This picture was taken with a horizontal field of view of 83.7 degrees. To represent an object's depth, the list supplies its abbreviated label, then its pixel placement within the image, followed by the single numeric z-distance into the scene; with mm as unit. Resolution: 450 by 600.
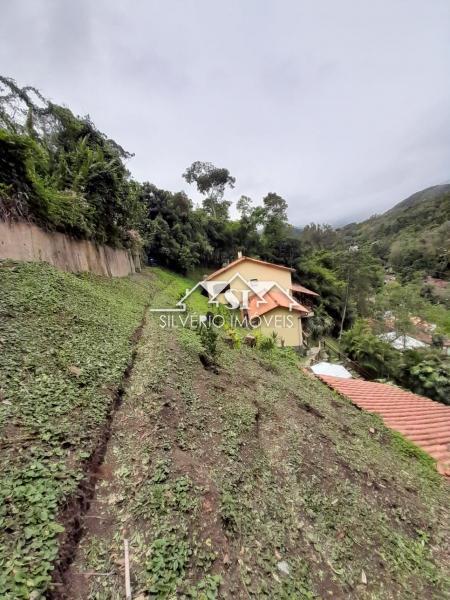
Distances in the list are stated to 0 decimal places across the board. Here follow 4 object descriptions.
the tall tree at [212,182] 34000
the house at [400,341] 16078
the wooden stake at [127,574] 1740
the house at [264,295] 14203
